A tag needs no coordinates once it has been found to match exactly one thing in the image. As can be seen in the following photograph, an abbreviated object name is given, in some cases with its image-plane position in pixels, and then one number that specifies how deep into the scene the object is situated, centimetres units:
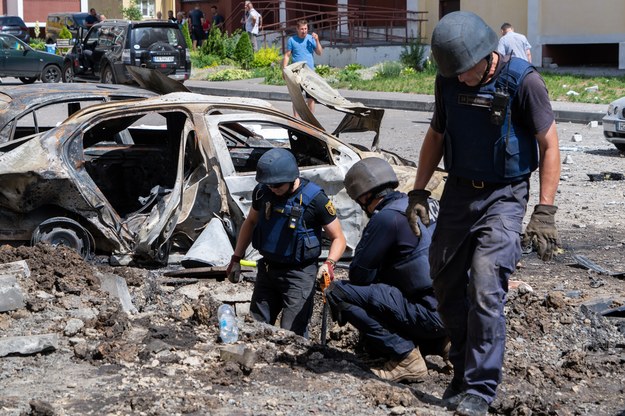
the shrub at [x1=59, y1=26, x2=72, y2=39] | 4084
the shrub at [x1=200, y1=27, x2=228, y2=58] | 3347
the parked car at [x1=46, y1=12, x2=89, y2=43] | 4153
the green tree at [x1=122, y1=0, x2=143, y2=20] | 4687
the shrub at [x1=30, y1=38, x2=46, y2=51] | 4123
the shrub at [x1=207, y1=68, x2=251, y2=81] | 2905
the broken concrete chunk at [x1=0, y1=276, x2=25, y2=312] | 607
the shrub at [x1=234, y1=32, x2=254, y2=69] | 3170
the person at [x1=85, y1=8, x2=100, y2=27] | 3862
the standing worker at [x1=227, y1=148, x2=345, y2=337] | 630
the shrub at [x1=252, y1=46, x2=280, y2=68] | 3144
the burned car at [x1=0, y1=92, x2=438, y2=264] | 765
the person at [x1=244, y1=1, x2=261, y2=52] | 3356
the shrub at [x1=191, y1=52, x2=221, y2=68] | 3223
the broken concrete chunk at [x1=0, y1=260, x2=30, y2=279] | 664
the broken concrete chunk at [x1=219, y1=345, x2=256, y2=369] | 521
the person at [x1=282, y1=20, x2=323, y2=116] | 1673
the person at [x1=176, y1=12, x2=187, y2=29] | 3909
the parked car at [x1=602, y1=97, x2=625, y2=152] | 1418
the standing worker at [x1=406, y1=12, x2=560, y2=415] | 457
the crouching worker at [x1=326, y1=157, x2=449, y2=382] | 561
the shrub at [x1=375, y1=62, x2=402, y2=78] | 2731
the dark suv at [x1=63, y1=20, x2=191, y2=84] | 2397
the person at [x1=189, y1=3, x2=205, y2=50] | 3812
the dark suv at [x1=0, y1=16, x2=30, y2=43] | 4191
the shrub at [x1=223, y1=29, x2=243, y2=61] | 3303
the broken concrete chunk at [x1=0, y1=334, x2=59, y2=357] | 536
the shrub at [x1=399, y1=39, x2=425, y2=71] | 2894
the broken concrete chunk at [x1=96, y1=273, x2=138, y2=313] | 664
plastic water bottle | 578
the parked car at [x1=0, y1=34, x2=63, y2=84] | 2870
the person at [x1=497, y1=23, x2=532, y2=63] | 1638
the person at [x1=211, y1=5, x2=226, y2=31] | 3874
